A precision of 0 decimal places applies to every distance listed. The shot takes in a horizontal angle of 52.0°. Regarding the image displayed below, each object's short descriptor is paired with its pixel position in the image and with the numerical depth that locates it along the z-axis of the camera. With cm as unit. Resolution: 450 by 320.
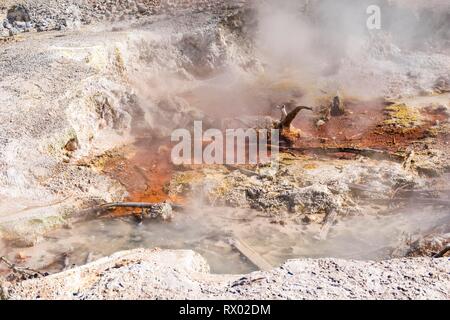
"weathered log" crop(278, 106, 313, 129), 768
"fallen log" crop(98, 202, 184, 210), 575
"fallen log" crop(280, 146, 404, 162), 687
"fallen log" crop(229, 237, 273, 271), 462
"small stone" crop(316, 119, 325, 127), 817
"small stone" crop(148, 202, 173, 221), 564
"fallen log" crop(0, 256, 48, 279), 424
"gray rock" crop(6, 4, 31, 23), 1107
